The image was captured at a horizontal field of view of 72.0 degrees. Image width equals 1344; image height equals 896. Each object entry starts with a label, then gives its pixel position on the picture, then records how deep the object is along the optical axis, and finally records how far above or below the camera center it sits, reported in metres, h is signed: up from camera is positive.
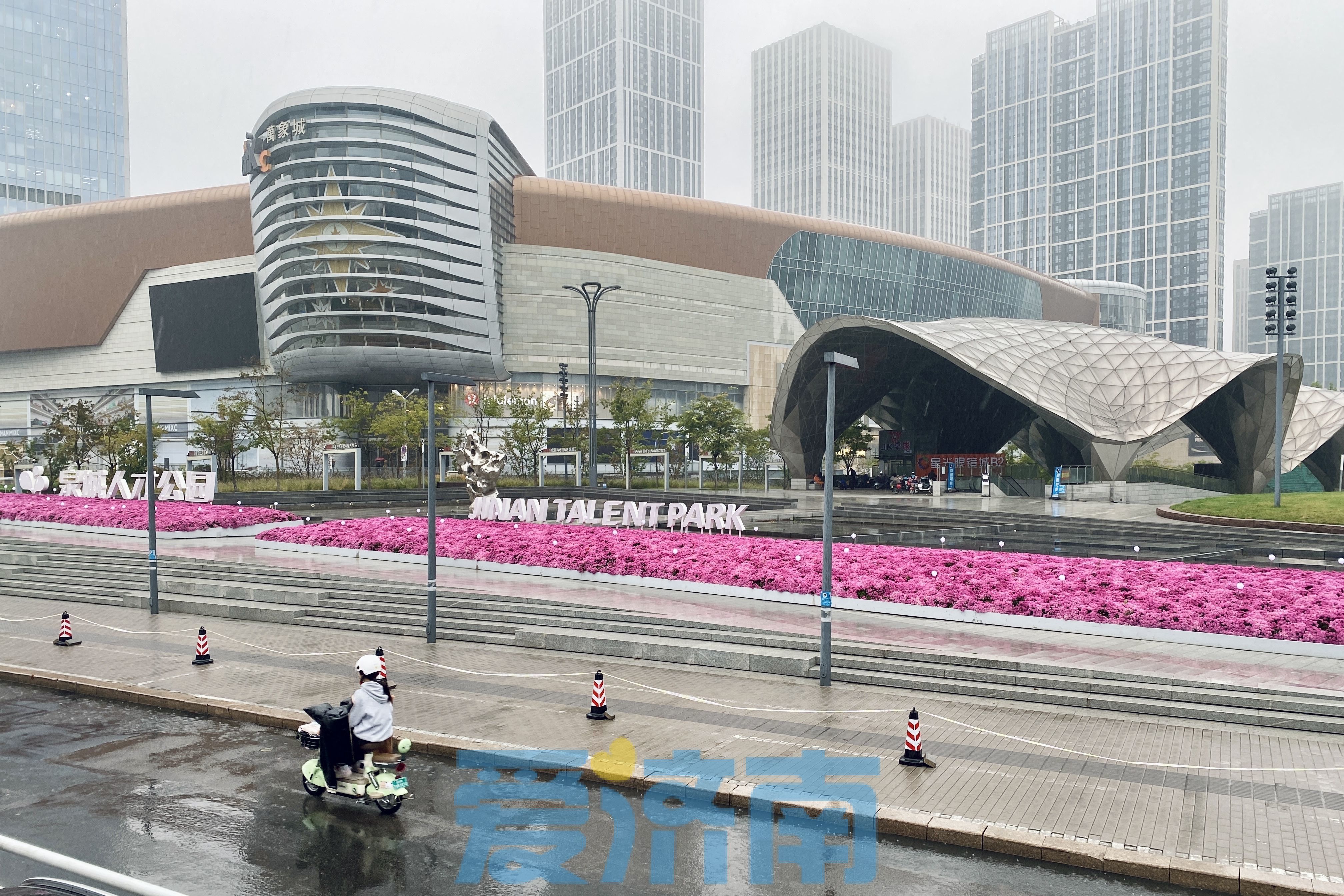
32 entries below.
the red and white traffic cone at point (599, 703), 11.89 -3.62
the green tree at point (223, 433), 56.41 -0.59
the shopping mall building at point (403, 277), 73.25 +13.75
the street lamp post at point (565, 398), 60.12 +1.64
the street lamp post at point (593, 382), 48.78 +2.20
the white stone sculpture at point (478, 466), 35.78 -1.69
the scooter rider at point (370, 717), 9.09 -2.90
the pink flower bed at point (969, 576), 15.89 -3.19
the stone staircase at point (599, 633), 12.53 -3.86
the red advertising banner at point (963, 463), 65.88 -3.00
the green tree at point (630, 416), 63.41 +0.42
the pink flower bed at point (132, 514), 31.72 -3.38
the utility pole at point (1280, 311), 38.50 +4.71
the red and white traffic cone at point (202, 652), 15.46 -3.82
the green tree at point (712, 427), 64.50 -0.36
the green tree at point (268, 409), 59.28 +1.07
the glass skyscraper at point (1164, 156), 178.88 +52.89
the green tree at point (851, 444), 76.94 -1.83
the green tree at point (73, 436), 54.94 -0.77
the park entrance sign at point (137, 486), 38.50 -2.78
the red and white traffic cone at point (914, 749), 10.09 -3.60
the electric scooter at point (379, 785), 8.96 -3.53
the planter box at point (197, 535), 31.00 -3.86
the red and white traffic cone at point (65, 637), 17.25 -4.00
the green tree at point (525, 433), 64.81 -0.78
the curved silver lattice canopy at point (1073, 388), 49.69 +2.06
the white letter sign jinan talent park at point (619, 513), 29.22 -3.04
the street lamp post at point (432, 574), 16.66 -2.76
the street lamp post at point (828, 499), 13.74 -1.19
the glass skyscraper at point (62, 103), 132.38 +47.59
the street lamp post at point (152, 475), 19.25 -1.10
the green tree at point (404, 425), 62.12 -0.14
